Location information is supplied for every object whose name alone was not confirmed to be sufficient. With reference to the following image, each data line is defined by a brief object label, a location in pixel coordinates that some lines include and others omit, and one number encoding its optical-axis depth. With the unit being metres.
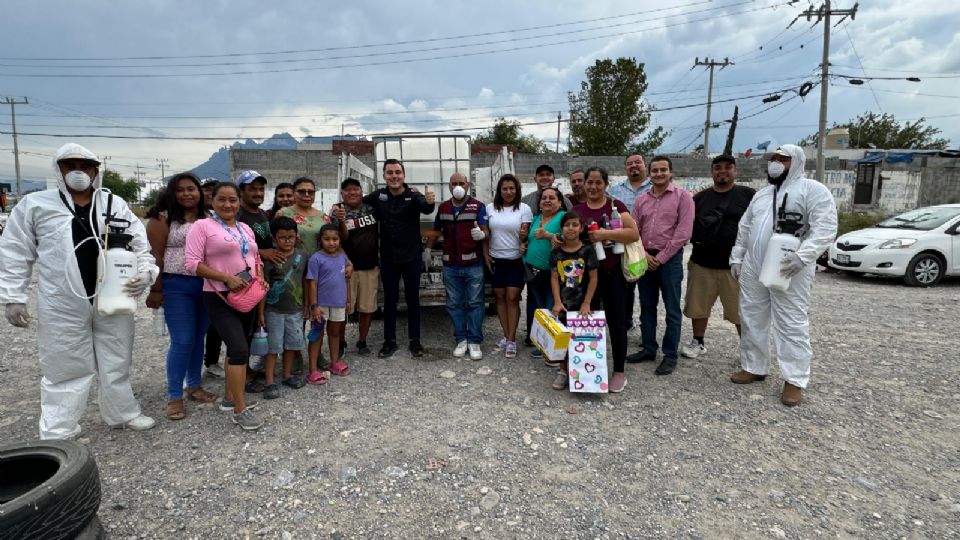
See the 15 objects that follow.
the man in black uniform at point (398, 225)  4.33
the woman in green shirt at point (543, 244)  4.02
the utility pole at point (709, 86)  29.05
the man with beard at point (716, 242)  4.18
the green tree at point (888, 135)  38.75
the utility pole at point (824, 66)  17.30
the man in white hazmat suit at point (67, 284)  2.74
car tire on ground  1.71
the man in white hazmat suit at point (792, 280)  3.41
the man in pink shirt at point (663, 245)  4.05
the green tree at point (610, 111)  25.48
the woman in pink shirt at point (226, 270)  3.03
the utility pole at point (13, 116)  38.16
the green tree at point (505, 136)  36.75
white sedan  7.82
